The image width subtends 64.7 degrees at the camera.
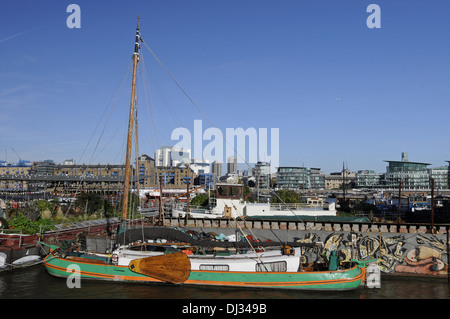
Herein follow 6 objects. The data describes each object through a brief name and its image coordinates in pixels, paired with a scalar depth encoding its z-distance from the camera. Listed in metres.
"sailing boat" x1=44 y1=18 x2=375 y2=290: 25.34
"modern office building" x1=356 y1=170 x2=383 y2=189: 195.88
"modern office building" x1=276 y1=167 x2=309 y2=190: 193.38
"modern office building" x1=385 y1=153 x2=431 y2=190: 179.00
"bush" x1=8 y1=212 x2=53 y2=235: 35.12
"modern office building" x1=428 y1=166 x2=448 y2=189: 190.66
